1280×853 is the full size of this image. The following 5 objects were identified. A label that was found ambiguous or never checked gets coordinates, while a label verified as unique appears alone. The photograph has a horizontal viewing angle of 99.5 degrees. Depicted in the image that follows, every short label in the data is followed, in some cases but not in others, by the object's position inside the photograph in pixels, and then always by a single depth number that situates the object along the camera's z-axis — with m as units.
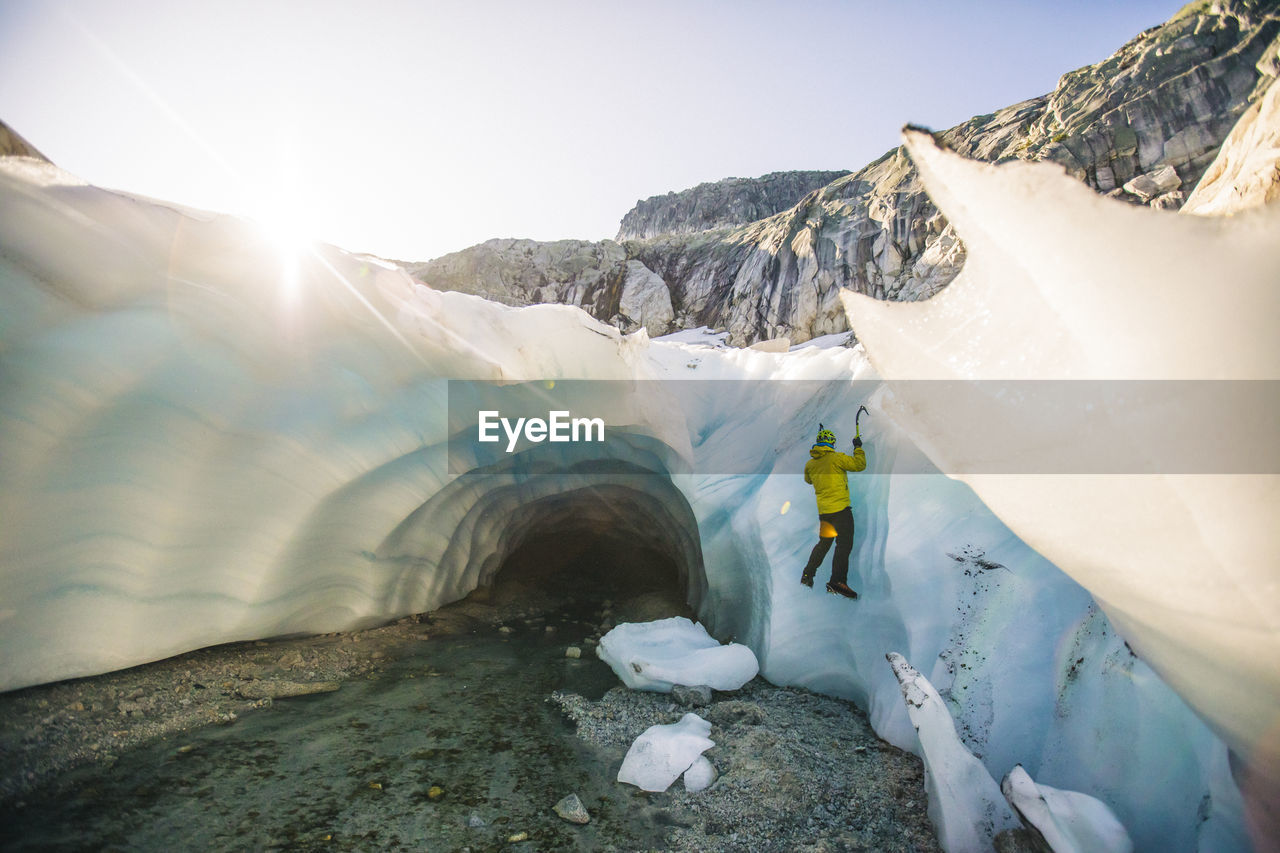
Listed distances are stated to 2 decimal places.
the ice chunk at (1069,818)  2.14
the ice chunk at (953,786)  2.48
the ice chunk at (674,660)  4.42
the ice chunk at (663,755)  3.23
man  4.42
